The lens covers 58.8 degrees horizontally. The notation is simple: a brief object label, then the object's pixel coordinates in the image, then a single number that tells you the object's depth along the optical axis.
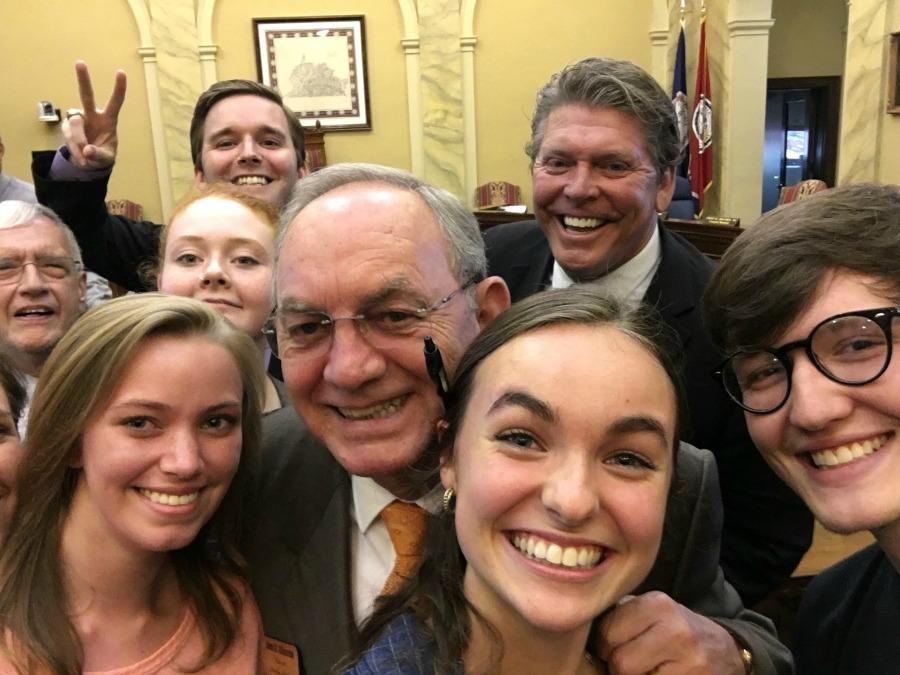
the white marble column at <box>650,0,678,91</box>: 8.65
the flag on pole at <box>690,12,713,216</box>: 7.48
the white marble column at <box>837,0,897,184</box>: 5.63
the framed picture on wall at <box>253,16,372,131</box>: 8.41
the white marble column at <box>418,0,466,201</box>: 8.50
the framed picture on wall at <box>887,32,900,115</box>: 5.45
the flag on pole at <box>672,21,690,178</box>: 7.90
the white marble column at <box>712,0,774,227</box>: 6.91
